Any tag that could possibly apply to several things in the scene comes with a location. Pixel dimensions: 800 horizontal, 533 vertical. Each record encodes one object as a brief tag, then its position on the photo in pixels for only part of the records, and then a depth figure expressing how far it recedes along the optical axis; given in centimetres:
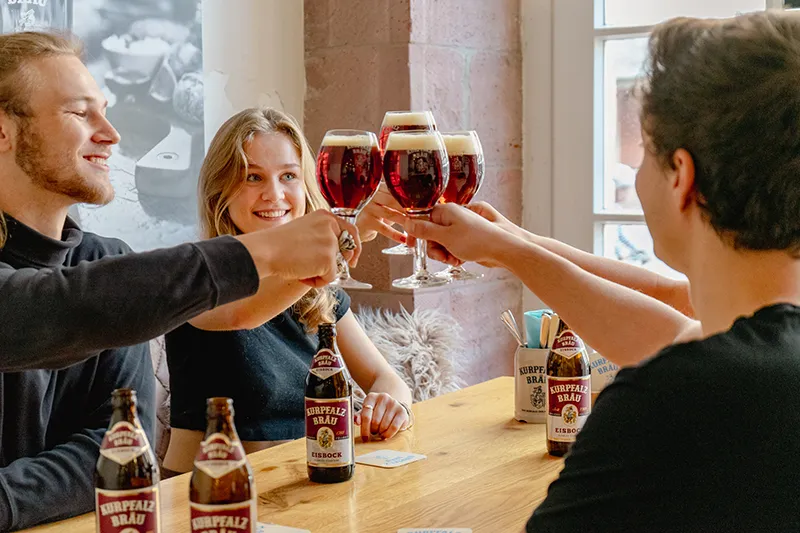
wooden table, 142
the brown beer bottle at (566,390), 174
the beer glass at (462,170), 158
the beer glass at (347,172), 144
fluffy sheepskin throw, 280
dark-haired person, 95
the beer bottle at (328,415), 156
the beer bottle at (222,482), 100
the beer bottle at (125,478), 106
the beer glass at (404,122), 162
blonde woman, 224
